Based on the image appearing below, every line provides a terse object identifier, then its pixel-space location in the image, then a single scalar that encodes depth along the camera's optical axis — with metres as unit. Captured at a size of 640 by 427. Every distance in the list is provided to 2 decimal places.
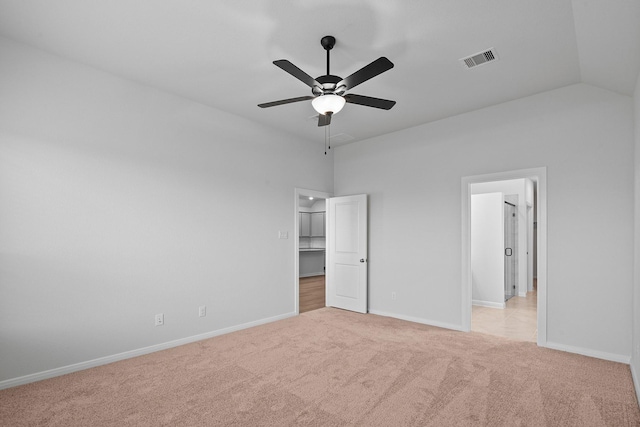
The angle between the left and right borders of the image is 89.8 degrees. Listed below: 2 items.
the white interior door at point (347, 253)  5.52
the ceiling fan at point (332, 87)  2.28
